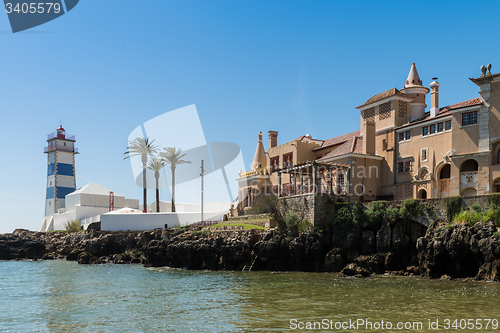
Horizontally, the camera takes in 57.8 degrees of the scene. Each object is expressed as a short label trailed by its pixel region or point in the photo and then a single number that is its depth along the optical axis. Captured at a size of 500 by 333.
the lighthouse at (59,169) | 85.38
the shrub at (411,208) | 34.91
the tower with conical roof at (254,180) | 58.34
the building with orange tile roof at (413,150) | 36.34
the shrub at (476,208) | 31.49
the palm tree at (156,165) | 70.44
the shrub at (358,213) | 37.75
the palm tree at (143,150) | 70.00
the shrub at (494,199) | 30.58
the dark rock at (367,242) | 36.06
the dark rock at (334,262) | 36.22
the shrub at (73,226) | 71.62
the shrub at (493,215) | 30.02
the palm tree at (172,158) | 69.19
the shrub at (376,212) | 36.72
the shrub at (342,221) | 38.16
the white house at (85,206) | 75.94
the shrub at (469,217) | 31.05
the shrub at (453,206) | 32.66
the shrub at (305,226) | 39.41
